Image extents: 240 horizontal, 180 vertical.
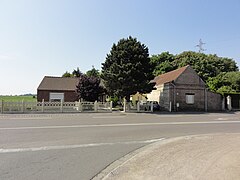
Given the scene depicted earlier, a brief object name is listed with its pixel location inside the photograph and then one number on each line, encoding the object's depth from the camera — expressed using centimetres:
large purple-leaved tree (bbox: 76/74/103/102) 2382
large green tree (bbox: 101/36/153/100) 2068
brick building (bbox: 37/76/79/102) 2808
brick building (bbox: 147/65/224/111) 2306
